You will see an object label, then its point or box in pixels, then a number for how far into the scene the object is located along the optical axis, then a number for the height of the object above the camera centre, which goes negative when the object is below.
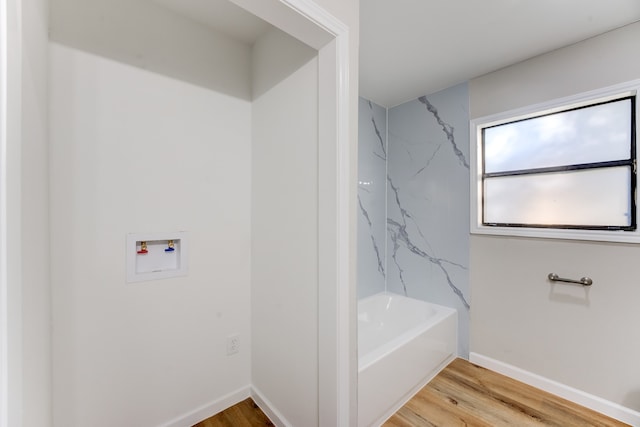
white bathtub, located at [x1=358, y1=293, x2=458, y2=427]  1.59 -1.03
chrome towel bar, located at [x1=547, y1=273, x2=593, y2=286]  1.76 -0.46
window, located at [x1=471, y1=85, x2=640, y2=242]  1.71 +0.31
